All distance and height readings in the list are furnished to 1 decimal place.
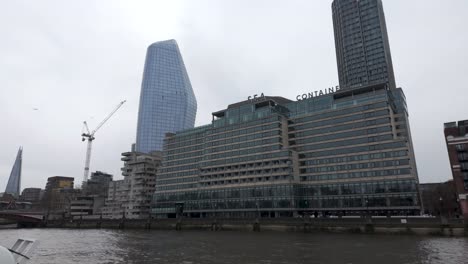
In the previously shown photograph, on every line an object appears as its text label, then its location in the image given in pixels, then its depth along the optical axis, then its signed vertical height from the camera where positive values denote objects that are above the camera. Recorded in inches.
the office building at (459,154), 3981.3 +719.4
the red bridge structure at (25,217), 6314.0 +41.5
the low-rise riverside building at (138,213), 7800.2 +105.1
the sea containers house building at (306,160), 4913.9 +915.6
